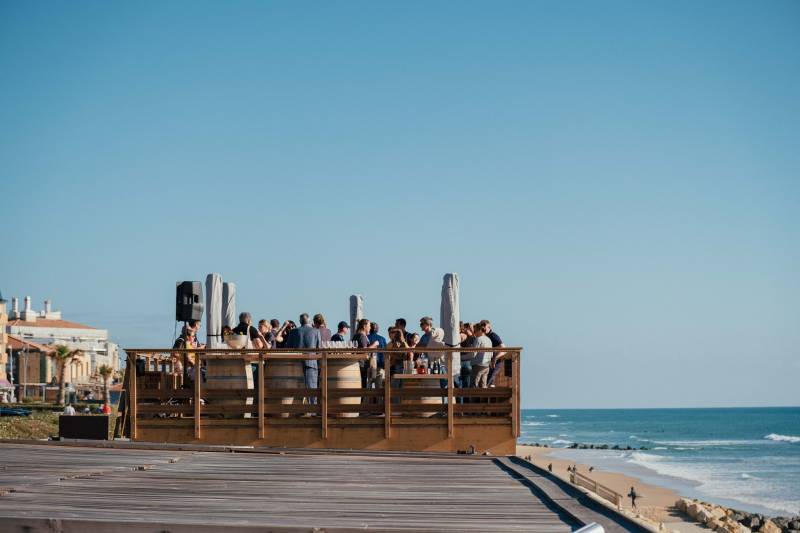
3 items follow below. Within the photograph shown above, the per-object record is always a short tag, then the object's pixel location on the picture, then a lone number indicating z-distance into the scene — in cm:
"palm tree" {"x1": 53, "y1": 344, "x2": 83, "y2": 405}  9719
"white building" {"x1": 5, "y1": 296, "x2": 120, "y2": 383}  11912
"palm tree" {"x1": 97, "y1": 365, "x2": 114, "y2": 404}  9856
